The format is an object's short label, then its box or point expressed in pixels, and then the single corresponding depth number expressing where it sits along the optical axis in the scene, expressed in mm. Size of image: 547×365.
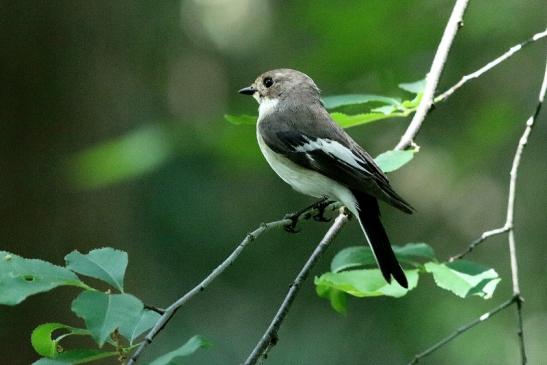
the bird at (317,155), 5723
